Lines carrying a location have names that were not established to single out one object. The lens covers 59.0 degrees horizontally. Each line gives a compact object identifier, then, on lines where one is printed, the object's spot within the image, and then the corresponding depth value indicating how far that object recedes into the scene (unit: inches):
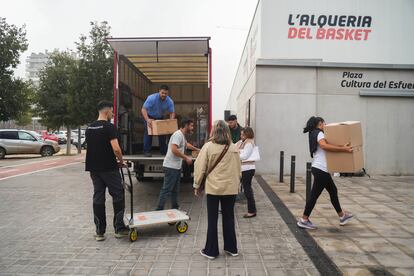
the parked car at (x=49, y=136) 1374.3
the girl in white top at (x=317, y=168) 218.5
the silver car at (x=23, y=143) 746.8
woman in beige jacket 169.3
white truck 300.2
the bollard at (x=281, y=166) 406.9
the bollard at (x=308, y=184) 275.7
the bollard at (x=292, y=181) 347.6
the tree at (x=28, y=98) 764.0
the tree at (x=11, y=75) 723.4
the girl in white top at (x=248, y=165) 247.8
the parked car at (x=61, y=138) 1546.5
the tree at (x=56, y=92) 821.9
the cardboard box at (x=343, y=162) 212.8
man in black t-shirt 196.1
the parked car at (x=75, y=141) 1357.5
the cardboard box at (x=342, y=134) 212.1
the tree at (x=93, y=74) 717.3
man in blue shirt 295.7
